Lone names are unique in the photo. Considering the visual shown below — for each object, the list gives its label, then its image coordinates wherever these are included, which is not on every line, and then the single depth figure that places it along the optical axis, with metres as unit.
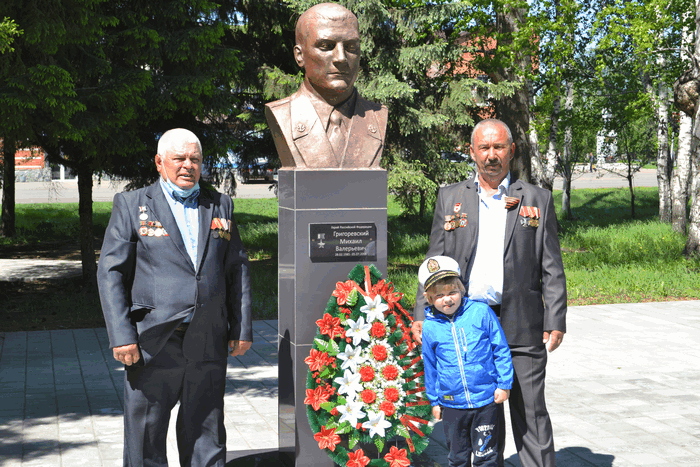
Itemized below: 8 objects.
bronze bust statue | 4.78
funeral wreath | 4.50
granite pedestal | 4.78
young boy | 3.86
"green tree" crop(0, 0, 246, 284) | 8.56
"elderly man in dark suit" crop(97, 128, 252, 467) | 3.95
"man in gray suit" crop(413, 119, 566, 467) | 4.09
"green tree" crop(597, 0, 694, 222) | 16.81
